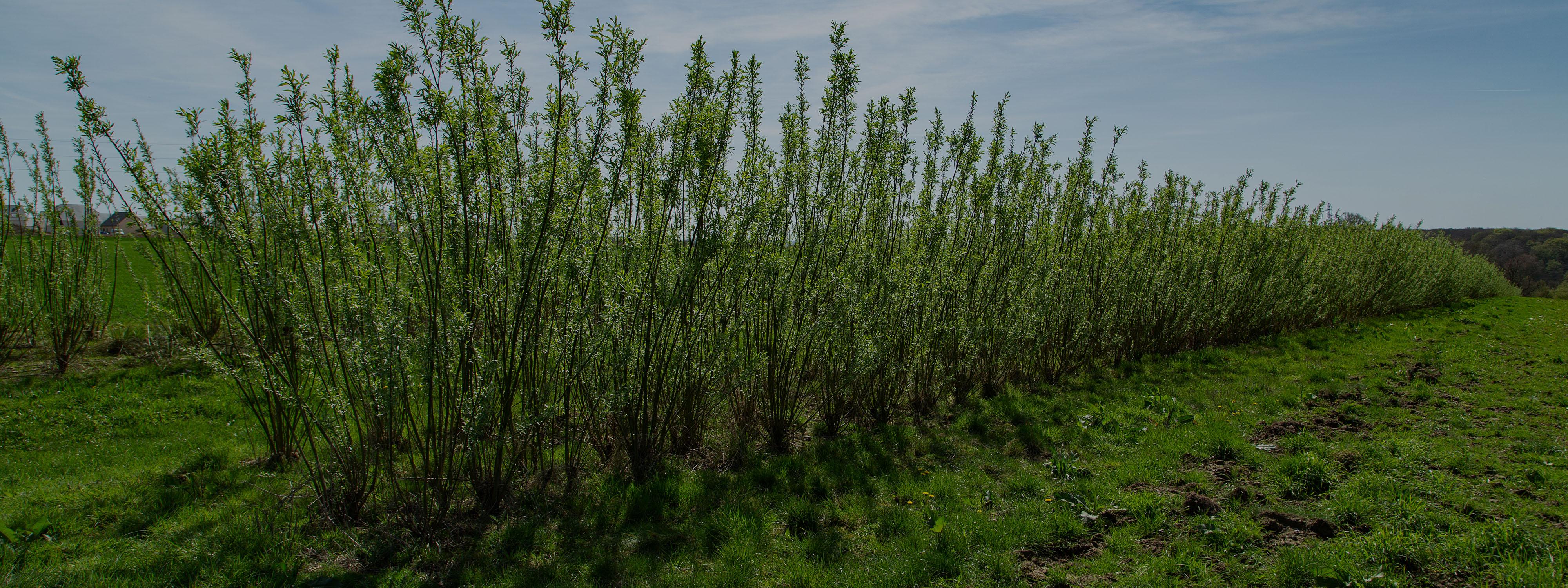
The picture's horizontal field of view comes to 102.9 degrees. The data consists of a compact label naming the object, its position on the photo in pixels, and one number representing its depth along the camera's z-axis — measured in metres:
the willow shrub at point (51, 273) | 6.71
